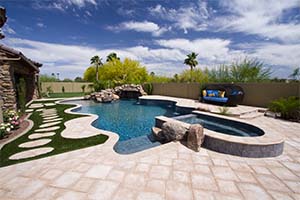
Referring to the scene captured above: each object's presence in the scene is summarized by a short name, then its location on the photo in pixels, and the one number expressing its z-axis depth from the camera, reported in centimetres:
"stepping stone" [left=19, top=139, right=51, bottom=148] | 381
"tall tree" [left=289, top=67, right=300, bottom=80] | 984
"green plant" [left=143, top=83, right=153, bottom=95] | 1709
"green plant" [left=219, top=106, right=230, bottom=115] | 671
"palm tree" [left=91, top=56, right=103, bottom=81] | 2611
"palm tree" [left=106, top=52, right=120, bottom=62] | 2756
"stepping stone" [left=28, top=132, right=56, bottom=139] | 442
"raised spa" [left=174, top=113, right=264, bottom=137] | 497
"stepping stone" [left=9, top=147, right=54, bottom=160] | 316
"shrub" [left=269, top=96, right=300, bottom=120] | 617
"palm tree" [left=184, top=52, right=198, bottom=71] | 2316
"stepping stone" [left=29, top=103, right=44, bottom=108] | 1004
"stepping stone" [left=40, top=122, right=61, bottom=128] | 551
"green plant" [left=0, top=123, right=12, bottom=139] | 415
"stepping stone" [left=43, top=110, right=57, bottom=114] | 829
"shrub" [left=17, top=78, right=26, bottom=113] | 722
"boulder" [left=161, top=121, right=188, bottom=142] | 402
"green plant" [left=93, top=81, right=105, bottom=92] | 1585
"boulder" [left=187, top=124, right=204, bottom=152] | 359
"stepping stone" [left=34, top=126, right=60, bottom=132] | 506
